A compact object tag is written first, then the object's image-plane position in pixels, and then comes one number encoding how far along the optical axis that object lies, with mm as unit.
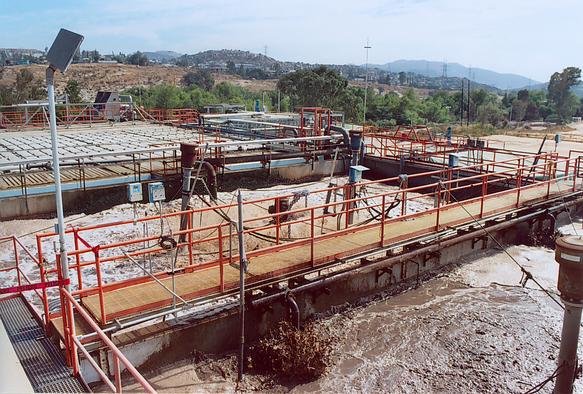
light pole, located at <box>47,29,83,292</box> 4980
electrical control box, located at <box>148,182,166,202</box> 9719
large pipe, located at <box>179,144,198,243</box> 11922
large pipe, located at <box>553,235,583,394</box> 6352
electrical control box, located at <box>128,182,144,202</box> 9959
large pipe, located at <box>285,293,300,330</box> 8555
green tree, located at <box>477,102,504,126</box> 83138
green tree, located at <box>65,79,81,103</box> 53678
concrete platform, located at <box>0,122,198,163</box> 19750
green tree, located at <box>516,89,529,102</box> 103062
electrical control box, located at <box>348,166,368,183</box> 13023
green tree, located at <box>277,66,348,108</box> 68812
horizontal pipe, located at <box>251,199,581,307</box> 8609
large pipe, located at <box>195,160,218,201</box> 14766
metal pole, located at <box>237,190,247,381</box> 6973
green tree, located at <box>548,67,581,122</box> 97275
